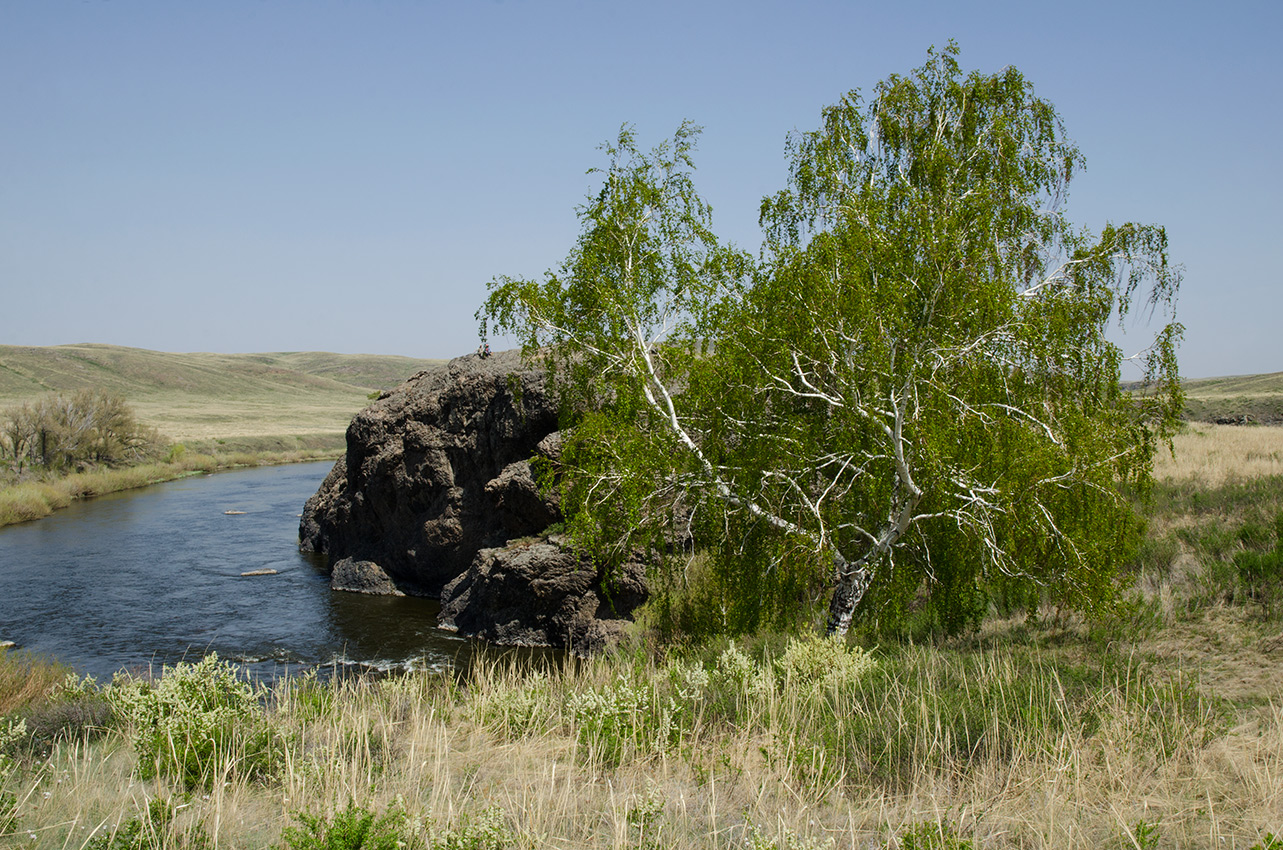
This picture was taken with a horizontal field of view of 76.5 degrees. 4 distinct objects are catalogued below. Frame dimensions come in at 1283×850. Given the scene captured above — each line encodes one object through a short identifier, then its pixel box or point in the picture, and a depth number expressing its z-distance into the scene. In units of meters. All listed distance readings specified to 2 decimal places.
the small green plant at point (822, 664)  7.89
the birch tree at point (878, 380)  9.27
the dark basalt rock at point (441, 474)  20.53
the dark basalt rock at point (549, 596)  17.11
